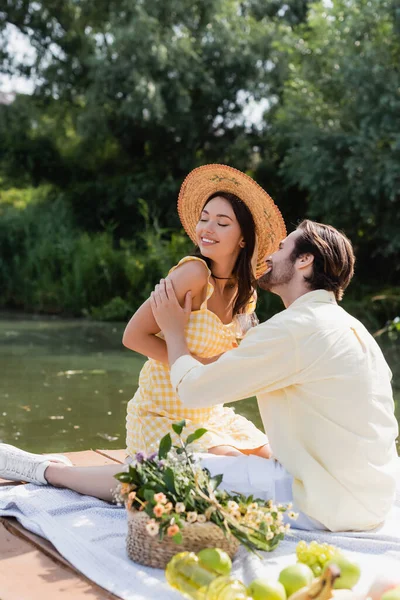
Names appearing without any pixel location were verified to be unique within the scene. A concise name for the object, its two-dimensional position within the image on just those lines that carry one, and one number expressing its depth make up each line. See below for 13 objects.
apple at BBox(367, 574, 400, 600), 1.87
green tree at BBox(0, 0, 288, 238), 15.55
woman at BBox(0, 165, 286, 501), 2.92
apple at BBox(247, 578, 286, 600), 1.91
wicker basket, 2.16
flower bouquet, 2.14
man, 2.30
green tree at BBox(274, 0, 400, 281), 11.39
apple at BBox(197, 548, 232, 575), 2.03
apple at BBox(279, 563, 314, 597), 1.96
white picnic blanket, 2.15
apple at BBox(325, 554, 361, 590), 2.01
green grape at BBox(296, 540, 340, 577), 2.09
